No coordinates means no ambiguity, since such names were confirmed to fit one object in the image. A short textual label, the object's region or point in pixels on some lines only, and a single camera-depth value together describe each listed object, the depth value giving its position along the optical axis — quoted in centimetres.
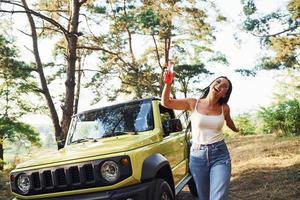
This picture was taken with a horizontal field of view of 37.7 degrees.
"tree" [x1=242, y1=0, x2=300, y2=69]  1702
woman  454
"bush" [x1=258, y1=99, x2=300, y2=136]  1730
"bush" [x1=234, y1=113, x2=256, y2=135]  2718
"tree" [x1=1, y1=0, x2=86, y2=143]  1414
